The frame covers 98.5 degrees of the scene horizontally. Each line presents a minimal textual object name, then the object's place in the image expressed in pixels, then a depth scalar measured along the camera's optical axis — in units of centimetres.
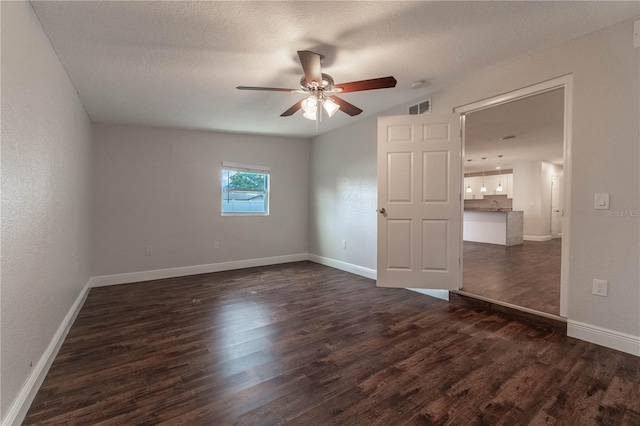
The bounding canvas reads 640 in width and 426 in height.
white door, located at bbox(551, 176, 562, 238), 867
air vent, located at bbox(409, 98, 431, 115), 341
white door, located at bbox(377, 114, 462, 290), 313
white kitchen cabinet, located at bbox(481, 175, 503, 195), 1008
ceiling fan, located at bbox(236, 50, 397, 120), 214
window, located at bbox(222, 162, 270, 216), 505
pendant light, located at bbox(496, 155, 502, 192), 958
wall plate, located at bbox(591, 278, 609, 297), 217
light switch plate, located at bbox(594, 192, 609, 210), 215
